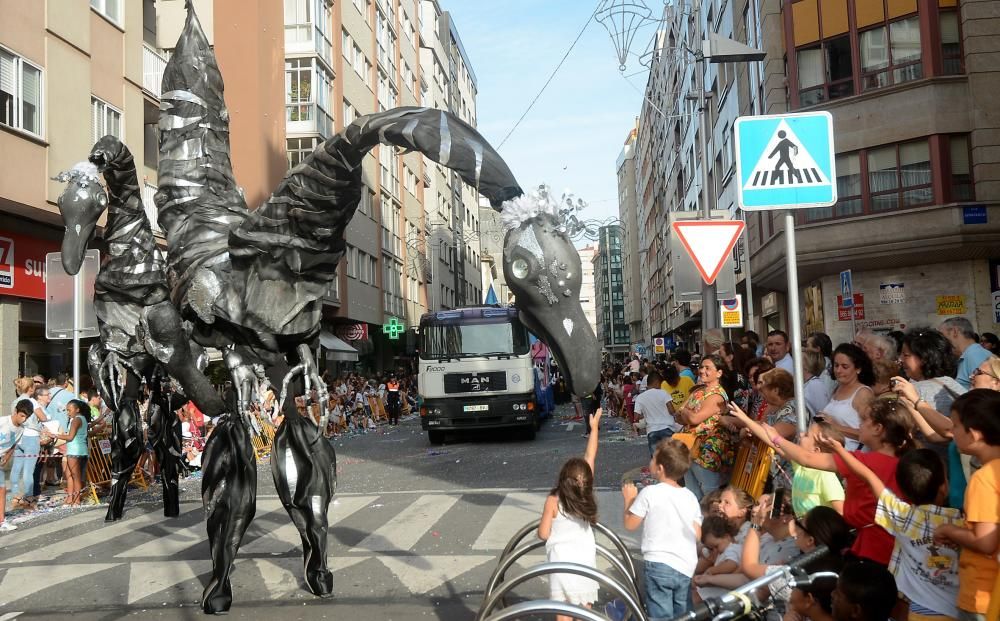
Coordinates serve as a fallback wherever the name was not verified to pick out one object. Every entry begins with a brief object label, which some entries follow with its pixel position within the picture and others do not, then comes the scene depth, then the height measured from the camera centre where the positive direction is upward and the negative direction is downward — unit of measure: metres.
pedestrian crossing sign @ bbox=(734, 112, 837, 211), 5.02 +1.12
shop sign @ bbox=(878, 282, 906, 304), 14.10 +0.88
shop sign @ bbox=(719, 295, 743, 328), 14.61 +0.64
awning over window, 27.01 +0.54
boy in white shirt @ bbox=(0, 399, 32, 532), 10.38 -0.62
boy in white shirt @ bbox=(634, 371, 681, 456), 9.45 -0.67
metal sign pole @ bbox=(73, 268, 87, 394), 9.91 +0.75
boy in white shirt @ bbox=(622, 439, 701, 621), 4.24 -0.95
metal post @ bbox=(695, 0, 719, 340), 10.32 +2.44
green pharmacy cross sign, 32.88 +1.36
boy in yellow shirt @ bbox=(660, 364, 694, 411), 10.45 -0.39
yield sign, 8.59 +1.12
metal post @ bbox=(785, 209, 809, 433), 4.63 +0.17
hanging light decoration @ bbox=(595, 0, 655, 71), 10.79 +4.23
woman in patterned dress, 6.68 -0.69
